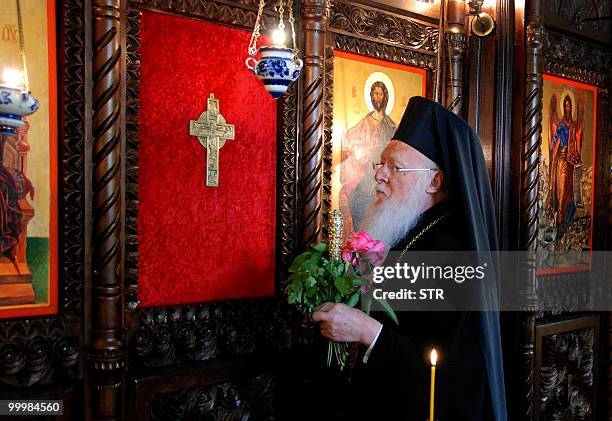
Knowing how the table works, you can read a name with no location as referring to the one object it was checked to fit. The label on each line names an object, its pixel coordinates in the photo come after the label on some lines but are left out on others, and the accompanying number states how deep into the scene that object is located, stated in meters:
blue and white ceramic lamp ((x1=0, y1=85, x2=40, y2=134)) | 2.00
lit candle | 1.64
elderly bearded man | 2.35
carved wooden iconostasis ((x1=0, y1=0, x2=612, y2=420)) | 2.66
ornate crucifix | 3.07
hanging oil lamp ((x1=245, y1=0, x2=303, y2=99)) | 2.76
